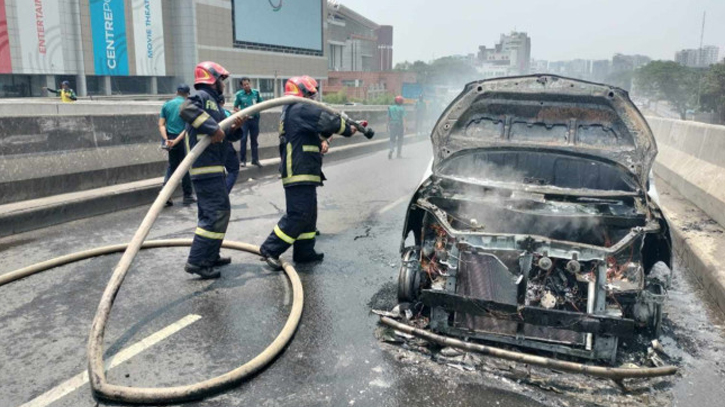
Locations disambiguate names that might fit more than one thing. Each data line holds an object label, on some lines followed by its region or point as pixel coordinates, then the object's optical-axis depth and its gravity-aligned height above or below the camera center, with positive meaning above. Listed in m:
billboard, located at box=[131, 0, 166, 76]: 40.19 +5.14
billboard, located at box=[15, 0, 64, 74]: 33.28 +4.25
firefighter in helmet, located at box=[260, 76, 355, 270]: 5.31 -0.57
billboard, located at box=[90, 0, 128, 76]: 37.28 +4.78
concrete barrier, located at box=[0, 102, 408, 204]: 7.08 -0.71
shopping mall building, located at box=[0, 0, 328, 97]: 33.84 +4.74
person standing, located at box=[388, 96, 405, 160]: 14.88 -0.41
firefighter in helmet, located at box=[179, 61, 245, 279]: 5.11 -0.77
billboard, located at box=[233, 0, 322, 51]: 49.47 +8.24
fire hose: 3.08 -1.55
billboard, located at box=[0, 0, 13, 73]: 32.16 +3.63
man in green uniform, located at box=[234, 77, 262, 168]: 10.56 -0.36
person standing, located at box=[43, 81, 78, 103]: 21.76 +0.38
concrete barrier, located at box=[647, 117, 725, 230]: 7.32 -0.92
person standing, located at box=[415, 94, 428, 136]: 24.20 -0.35
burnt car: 3.65 -0.88
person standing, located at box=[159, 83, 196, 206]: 7.80 -0.35
